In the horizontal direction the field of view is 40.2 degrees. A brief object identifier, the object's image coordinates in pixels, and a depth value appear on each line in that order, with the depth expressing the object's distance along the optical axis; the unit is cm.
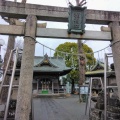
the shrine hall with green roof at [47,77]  2118
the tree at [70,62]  3111
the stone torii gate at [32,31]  425
